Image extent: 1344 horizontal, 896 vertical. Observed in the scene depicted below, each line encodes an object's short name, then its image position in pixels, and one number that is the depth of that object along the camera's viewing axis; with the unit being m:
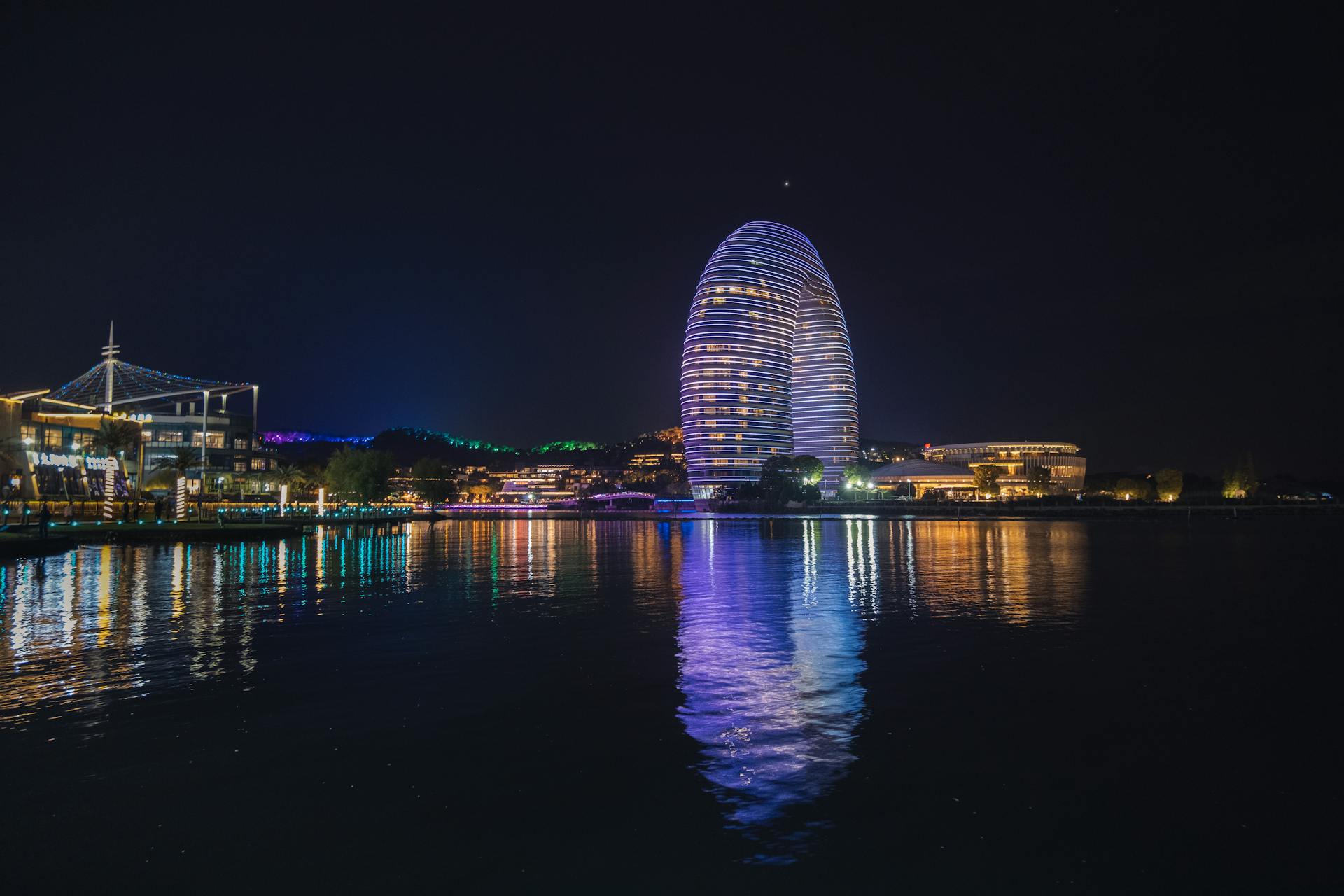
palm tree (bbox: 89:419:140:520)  60.94
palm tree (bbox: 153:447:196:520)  52.84
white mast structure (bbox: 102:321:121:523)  55.13
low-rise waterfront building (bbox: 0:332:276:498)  59.56
